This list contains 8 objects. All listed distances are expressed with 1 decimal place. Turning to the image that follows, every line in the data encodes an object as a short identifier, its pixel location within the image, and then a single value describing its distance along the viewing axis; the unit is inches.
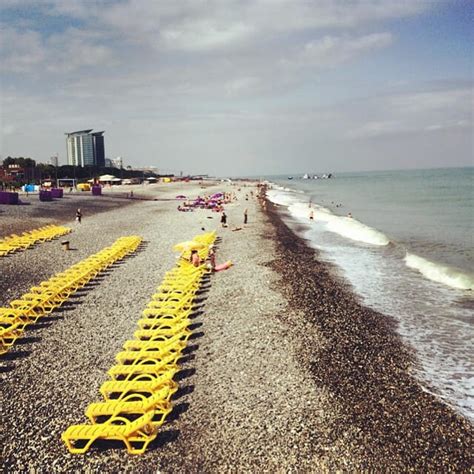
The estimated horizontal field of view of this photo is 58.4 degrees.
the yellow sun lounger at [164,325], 379.9
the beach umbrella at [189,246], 685.9
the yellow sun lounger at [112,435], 242.4
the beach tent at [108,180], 3420.3
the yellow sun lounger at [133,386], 281.6
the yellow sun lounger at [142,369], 306.3
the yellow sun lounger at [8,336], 370.3
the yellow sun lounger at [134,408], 258.4
